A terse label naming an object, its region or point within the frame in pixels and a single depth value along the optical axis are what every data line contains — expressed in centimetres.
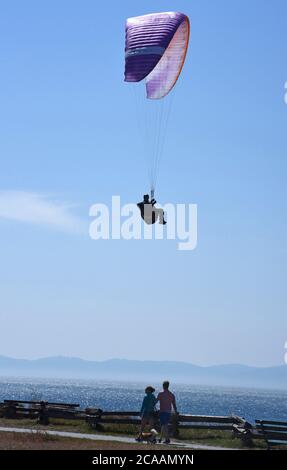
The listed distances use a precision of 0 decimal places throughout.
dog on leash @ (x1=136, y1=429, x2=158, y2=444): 2569
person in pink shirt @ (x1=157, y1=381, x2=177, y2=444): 2592
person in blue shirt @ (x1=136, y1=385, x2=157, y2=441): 2645
